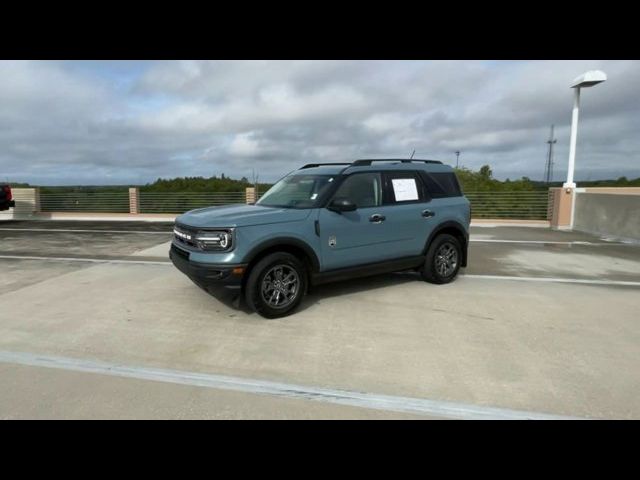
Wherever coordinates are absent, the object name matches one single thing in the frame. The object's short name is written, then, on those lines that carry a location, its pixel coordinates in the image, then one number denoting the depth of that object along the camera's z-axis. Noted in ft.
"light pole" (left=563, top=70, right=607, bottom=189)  38.45
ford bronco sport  14.55
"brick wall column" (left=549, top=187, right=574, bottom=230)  42.93
